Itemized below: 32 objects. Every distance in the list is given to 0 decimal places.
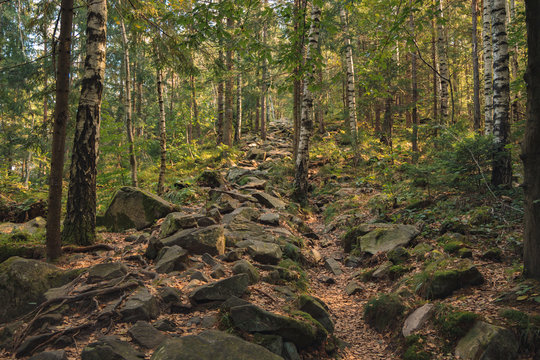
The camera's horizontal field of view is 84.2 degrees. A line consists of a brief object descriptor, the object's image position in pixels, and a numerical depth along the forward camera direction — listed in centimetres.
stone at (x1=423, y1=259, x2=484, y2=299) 427
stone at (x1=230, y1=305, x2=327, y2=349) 344
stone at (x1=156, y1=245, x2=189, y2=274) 496
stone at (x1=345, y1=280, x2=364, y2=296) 558
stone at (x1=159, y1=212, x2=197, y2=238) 638
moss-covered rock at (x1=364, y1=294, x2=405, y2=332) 434
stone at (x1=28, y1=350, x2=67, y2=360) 265
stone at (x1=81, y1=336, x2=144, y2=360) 266
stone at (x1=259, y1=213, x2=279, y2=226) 826
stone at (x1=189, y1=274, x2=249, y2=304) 404
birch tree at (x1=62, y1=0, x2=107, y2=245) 568
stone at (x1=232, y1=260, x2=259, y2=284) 491
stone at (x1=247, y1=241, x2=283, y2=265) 588
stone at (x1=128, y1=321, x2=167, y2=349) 305
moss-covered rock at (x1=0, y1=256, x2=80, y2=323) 362
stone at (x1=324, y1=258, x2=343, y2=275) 668
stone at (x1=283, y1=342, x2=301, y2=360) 336
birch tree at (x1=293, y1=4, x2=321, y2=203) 1057
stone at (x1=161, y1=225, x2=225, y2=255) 570
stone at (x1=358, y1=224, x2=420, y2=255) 655
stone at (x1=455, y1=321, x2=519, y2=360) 294
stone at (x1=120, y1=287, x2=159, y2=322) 348
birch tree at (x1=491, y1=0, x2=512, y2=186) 694
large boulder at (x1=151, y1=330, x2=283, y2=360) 255
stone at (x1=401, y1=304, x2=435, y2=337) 385
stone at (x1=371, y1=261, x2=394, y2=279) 581
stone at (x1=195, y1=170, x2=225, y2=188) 1188
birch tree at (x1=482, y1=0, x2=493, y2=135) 1129
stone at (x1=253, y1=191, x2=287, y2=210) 995
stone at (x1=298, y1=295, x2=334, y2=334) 420
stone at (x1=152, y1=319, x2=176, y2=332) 339
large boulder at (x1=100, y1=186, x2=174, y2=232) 770
